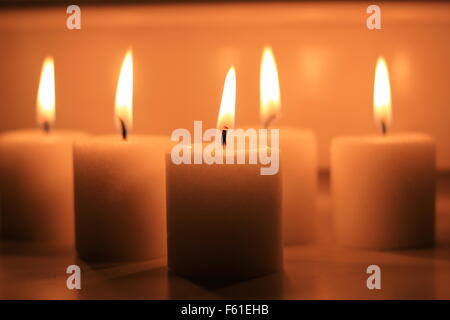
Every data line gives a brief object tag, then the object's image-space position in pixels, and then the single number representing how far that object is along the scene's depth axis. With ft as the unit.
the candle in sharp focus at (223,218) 1.78
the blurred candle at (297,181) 2.00
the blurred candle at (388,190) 1.95
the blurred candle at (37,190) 2.03
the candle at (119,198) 1.90
